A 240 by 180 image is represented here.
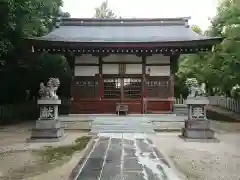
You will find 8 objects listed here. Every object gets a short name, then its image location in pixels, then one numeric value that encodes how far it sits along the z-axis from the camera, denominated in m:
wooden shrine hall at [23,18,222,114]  10.77
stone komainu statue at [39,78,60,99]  7.16
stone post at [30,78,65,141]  6.88
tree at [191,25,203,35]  22.38
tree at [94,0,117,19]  34.24
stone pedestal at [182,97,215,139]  6.91
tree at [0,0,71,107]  8.61
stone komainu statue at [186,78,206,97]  7.17
